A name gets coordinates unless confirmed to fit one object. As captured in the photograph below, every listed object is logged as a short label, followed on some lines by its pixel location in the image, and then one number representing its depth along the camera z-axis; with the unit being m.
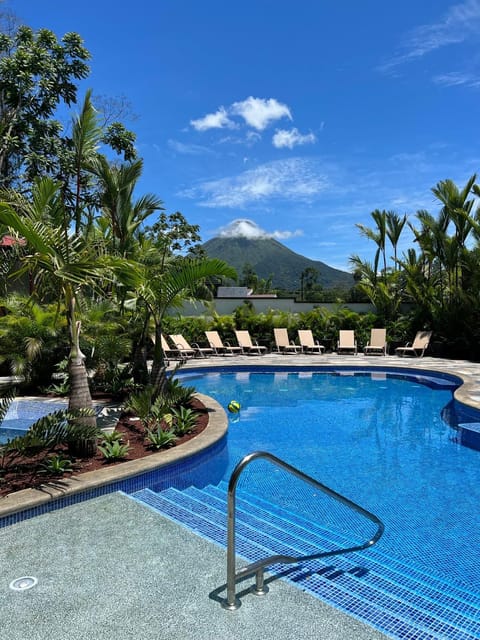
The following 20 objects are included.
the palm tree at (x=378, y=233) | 18.73
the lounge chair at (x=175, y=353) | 15.63
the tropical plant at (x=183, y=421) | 5.95
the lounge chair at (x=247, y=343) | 17.39
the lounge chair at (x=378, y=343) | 17.08
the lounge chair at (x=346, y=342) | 17.45
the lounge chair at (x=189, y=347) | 15.95
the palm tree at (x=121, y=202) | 10.37
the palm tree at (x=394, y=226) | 18.52
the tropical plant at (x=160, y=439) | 5.30
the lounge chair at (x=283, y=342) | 17.81
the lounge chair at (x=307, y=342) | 17.69
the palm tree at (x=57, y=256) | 4.18
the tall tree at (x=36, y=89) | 13.02
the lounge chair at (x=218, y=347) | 17.12
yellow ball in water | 9.05
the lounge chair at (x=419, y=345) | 16.22
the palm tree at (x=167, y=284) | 6.57
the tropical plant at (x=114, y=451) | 4.75
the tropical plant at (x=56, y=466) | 4.25
